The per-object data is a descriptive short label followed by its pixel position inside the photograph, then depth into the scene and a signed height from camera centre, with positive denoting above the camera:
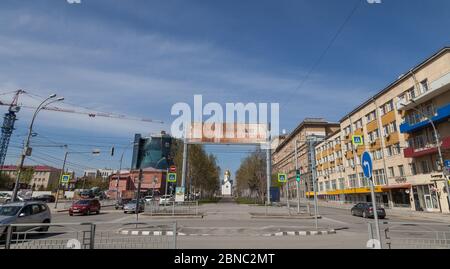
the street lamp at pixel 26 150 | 19.47 +3.21
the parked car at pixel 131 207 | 30.12 -1.28
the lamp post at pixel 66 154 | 35.19 +5.34
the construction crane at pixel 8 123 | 62.33 +19.40
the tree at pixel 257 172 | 54.14 +5.50
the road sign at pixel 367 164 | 7.60 +1.01
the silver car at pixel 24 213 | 12.20 -0.94
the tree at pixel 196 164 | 56.47 +6.87
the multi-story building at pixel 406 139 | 30.83 +8.51
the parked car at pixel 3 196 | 47.40 -0.50
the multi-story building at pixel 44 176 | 109.93 +7.57
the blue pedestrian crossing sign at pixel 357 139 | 20.03 +4.40
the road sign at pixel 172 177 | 27.20 +1.90
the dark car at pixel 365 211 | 24.65 -1.04
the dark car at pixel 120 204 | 38.53 -1.25
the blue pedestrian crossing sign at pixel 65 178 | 33.47 +1.98
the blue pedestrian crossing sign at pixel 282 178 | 25.87 +1.90
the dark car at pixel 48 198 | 50.28 -0.77
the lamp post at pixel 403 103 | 32.94 +12.33
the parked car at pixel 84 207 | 26.84 -1.26
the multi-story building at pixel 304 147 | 77.62 +16.68
